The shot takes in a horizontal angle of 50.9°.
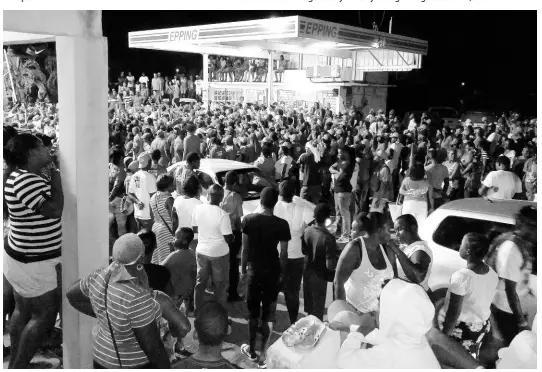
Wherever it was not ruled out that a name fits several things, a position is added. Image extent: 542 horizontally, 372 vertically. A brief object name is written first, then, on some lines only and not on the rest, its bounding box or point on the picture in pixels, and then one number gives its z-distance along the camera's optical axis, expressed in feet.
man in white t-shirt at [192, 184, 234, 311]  18.10
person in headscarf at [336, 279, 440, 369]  9.62
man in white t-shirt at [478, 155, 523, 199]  25.30
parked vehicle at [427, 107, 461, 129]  78.84
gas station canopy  49.30
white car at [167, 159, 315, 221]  26.45
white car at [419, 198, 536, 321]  16.70
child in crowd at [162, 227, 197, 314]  16.67
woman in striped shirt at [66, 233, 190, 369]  10.44
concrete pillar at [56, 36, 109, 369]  12.36
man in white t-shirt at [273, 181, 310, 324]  17.88
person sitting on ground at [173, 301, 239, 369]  10.89
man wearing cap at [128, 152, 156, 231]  23.59
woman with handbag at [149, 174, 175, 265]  20.02
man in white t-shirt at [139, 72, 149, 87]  90.34
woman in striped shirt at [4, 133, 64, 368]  12.87
